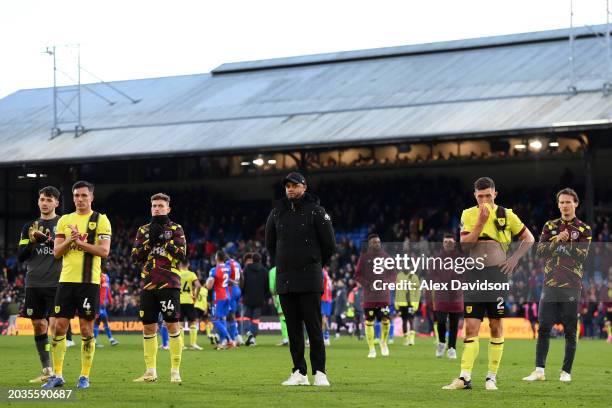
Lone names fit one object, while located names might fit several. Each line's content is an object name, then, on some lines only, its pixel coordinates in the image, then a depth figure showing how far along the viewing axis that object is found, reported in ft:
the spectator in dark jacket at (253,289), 95.25
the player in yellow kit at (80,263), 44.06
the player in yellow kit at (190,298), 86.12
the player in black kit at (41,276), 49.26
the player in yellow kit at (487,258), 43.34
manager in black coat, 45.27
